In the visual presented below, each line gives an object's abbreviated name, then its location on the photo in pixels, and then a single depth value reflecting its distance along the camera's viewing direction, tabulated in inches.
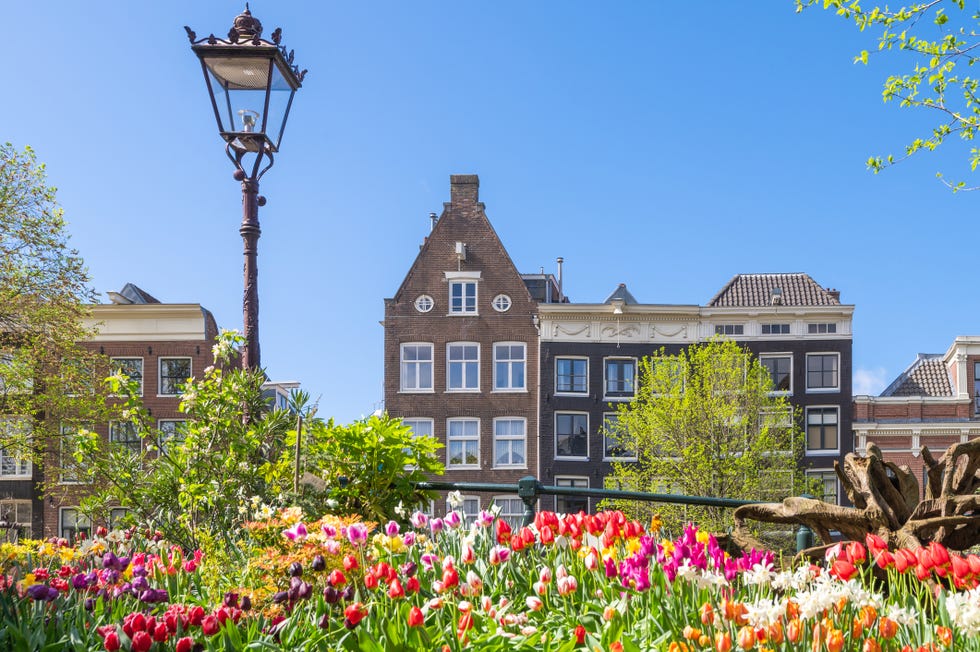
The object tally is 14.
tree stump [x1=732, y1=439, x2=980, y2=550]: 163.2
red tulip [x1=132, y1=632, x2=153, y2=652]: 115.3
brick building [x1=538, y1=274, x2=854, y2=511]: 1385.3
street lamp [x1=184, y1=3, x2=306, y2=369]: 270.5
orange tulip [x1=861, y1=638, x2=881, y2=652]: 107.7
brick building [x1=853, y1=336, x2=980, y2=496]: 1478.8
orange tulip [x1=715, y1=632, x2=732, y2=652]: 105.3
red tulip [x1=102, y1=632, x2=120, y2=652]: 115.2
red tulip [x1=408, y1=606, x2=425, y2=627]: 117.7
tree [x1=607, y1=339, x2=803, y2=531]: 1206.9
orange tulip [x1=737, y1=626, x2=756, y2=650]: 103.7
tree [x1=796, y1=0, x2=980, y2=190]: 428.5
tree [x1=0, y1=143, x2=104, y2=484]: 856.3
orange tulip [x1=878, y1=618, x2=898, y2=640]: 110.8
